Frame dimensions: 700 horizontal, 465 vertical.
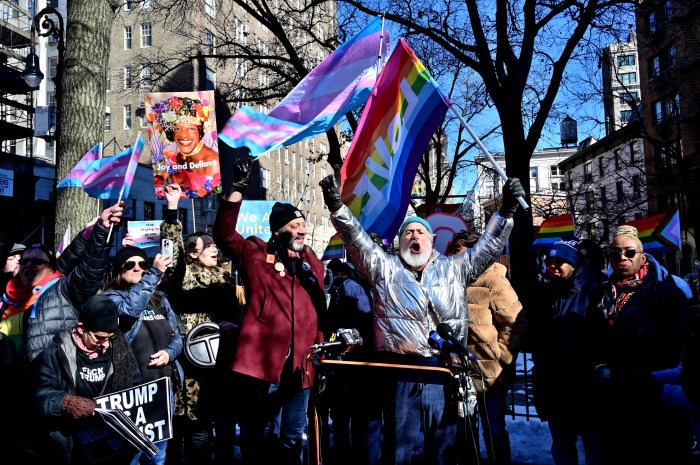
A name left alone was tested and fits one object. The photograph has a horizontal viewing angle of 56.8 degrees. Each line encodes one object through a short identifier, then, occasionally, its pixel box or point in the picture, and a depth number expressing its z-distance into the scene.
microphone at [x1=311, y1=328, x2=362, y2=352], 3.96
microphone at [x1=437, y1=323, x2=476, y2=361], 3.41
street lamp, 8.28
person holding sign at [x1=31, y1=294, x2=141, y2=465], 3.72
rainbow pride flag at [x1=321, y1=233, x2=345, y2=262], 14.10
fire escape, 27.78
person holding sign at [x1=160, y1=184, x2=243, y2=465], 5.28
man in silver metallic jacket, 4.23
